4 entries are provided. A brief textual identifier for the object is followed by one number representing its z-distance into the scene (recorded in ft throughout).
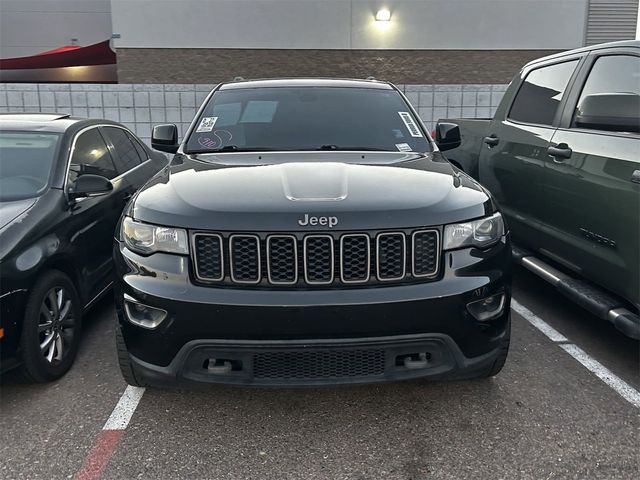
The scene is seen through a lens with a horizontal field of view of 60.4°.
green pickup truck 10.00
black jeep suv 7.61
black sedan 9.37
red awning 62.49
